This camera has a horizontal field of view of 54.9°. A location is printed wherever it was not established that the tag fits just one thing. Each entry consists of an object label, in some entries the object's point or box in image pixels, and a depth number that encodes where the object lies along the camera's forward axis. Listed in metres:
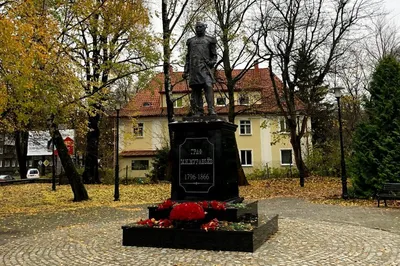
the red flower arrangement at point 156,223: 7.14
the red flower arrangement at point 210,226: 6.78
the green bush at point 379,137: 15.01
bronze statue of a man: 9.00
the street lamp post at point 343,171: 16.16
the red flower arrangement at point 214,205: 7.37
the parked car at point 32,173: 42.38
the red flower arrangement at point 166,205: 7.79
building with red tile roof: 37.08
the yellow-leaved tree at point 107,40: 14.47
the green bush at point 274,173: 30.75
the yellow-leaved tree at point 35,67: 9.82
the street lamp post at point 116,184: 16.96
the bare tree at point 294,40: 22.53
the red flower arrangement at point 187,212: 6.93
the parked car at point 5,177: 42.44
